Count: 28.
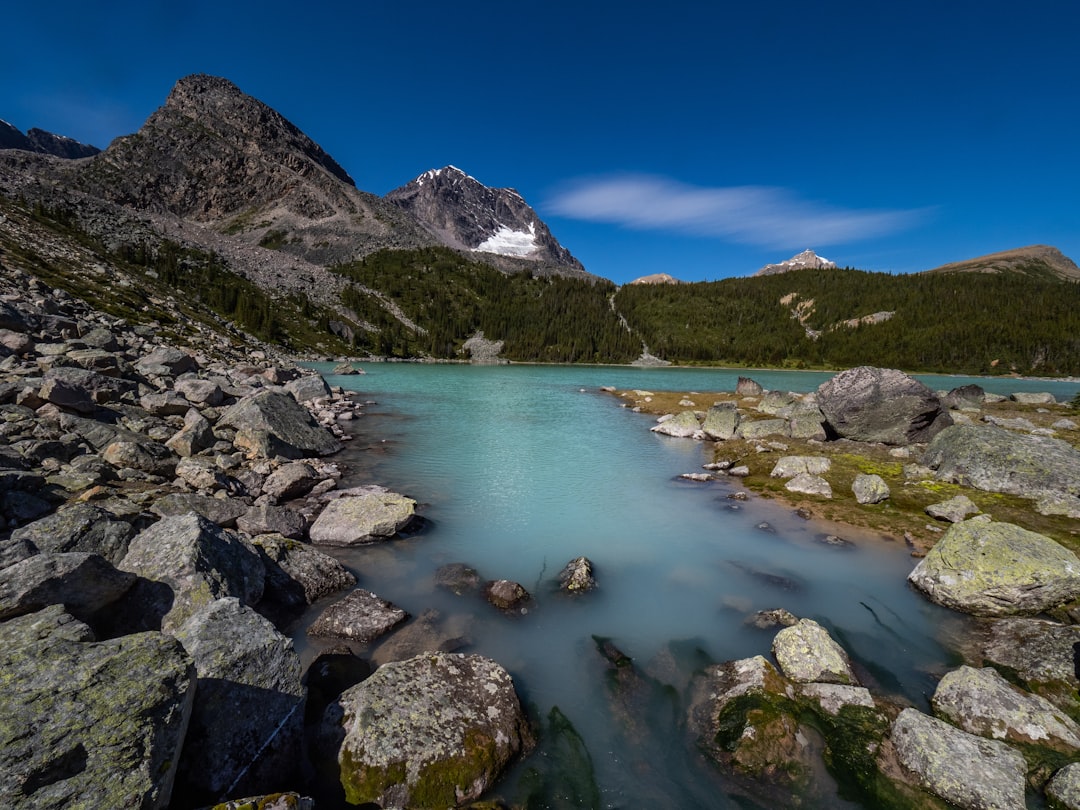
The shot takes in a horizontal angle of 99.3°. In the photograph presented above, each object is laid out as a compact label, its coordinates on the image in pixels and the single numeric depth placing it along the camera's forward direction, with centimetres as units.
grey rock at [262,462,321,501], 1590
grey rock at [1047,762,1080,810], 581
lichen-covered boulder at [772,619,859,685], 819
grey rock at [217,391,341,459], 1923
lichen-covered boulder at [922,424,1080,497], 1689
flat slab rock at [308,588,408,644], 923
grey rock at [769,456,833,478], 2056
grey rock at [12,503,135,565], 839
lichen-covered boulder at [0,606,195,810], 368
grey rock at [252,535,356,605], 1044
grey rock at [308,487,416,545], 1327
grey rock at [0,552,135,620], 598
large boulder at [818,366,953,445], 2508
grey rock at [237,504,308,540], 1259
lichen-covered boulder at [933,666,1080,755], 685
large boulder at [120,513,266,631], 766
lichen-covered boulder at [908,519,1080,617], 1002
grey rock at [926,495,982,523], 1544
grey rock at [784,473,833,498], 1824
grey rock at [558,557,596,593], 1150
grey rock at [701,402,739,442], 2975
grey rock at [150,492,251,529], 1164
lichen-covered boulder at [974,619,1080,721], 796
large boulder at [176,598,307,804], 507
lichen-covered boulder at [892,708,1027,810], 598
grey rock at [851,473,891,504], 1720
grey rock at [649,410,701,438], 3139
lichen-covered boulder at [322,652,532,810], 593
